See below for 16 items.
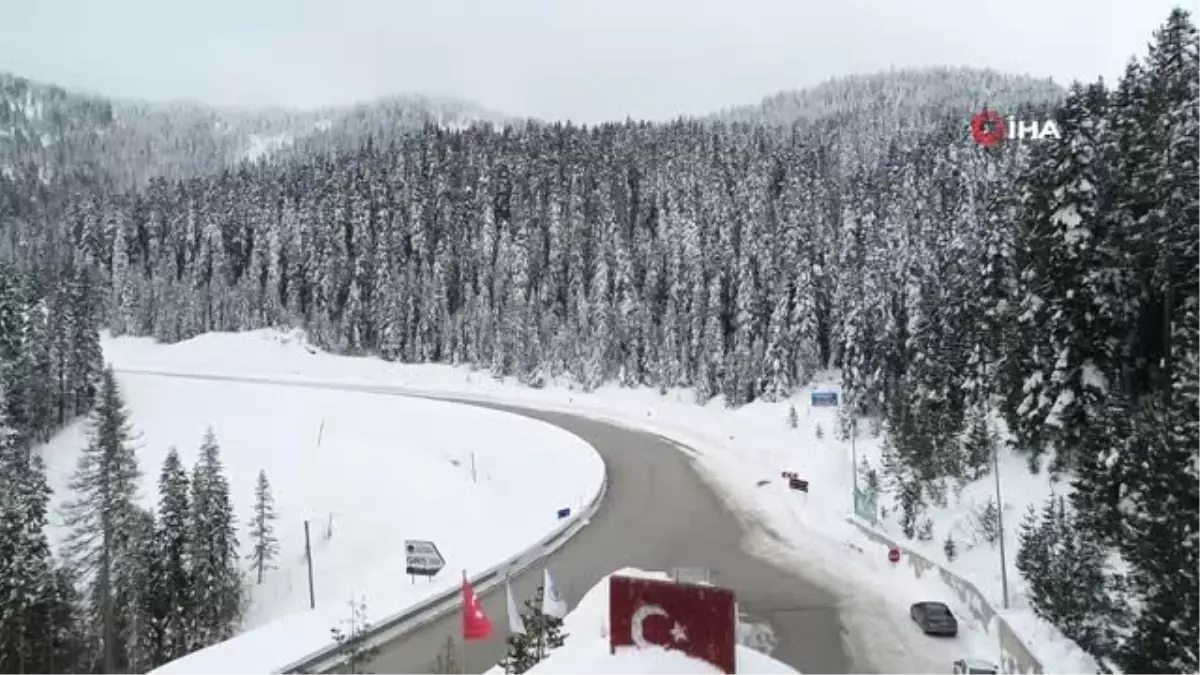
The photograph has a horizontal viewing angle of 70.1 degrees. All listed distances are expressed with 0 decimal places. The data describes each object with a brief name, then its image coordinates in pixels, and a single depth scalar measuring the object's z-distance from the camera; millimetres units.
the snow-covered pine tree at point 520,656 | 16859
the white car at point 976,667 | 21141
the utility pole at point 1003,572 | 26359
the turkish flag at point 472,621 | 23484
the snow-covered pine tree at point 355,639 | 21984
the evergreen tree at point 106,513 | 37875
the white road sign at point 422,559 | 32000
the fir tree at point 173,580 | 38250
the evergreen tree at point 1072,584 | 22734
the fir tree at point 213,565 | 38125
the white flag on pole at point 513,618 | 22047
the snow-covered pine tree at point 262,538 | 42125
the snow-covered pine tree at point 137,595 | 37719
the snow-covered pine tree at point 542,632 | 17344
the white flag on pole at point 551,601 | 22406
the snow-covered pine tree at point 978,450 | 35625
